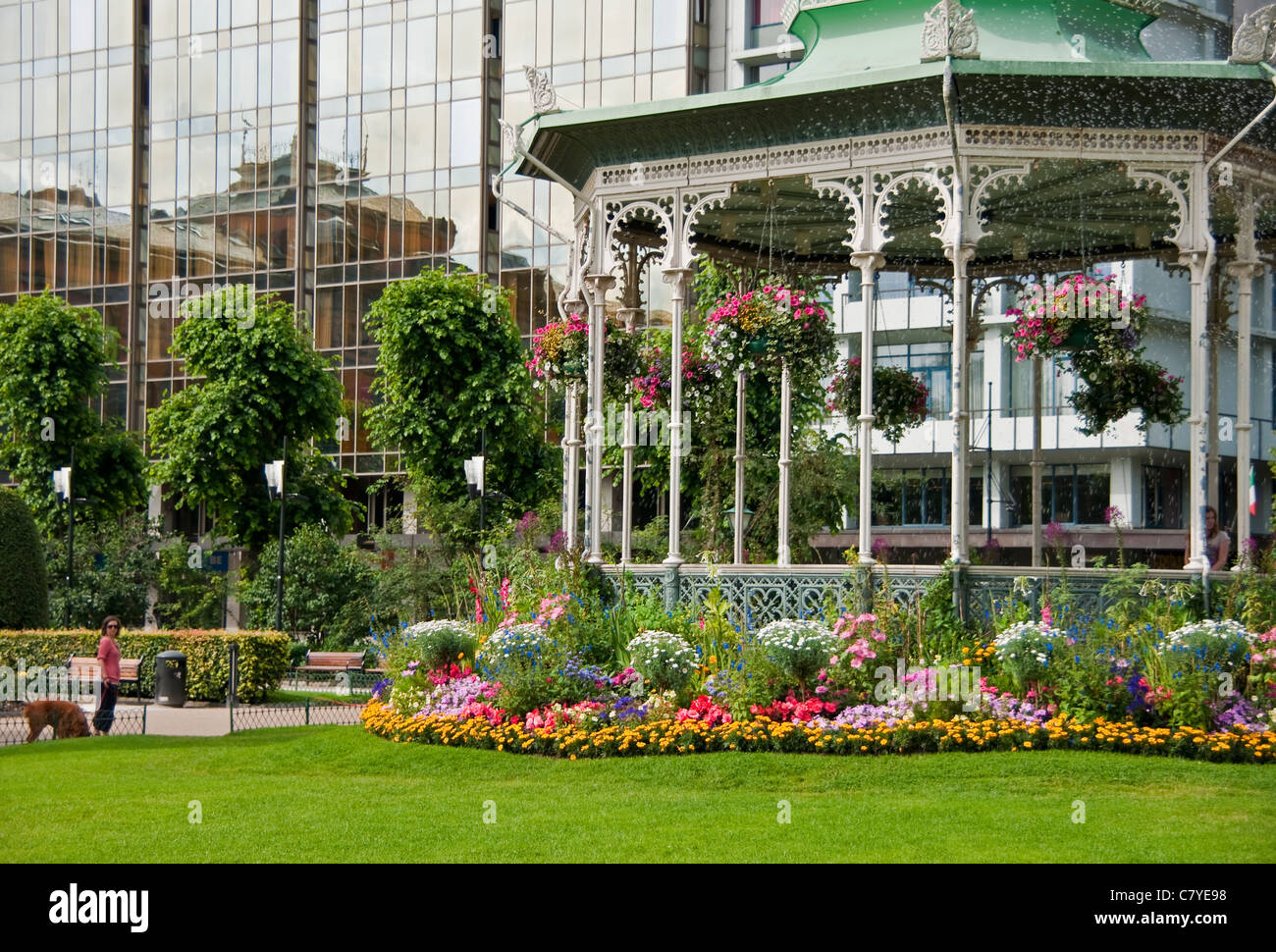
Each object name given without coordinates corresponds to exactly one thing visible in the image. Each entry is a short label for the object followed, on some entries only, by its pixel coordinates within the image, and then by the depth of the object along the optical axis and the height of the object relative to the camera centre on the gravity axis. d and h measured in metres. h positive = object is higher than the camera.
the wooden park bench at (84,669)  25.55 -3.02
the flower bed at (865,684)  13.83 -1.84
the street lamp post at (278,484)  33.09 +0.06
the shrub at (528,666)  15.79 -1.82
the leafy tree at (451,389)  41.44 +2.64
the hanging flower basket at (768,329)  17.48 +1.80
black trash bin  26.83 -3.33
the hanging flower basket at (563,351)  19.50 +1.71
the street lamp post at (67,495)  33.47 -0.22
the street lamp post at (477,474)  31.11 +0.27
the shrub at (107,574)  37.34 -2.17
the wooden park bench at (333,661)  31.73 -3.56
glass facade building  54.88 +13.03
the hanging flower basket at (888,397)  21.41 +1.29
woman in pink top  20.20 -2.52
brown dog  18.84 -2.80
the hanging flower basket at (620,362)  19.58 +1.58
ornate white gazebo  15.59 +3.64
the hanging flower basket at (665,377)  19.80 +1.42
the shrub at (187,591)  40.62 -2.76
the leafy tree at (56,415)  43.50 +1.97
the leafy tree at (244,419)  41.62 +1.81
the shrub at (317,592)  36.50 -2.47
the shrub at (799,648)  14.70 -1.48
